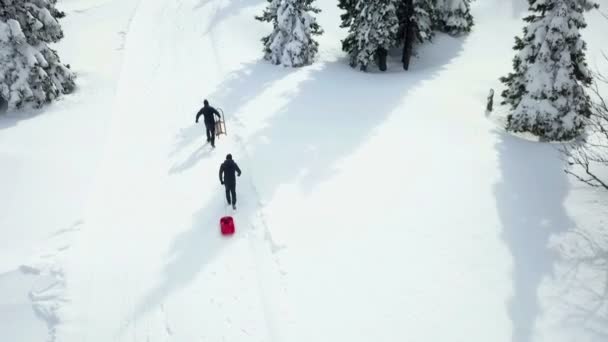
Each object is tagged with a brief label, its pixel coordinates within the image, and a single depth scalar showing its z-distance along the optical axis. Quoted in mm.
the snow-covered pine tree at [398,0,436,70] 22509
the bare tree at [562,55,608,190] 12548
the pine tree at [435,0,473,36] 27422
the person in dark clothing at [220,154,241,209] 10930
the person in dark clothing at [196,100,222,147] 13961
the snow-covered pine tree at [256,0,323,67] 22094
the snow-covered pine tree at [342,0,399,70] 21406
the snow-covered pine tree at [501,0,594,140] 14016
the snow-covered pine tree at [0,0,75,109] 16906
